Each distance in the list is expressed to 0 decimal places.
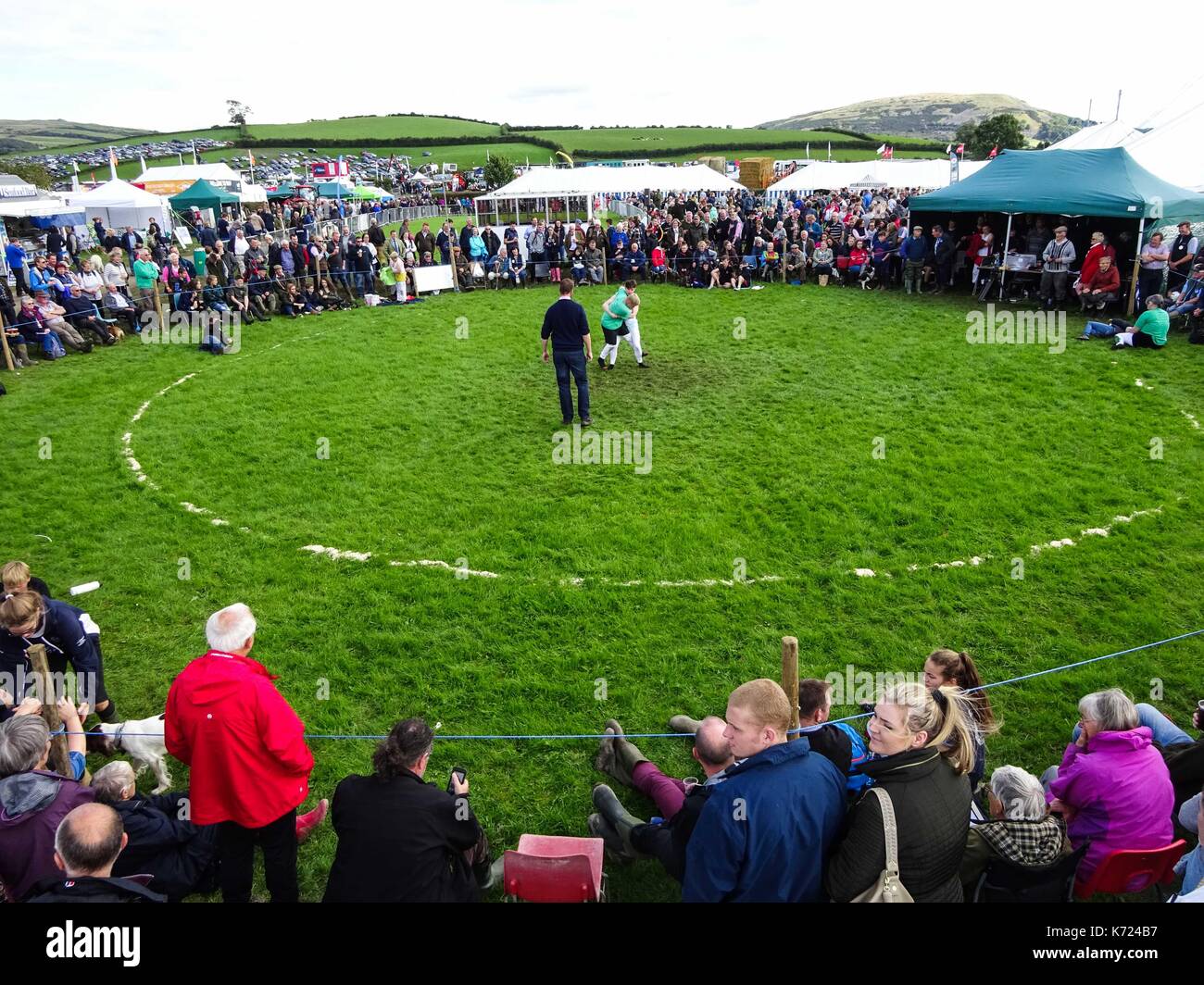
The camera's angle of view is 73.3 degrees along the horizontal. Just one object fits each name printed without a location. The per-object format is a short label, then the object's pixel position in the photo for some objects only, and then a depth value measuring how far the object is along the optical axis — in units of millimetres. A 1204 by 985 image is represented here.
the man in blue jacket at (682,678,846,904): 3086
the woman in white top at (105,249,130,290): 18094
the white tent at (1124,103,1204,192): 17844
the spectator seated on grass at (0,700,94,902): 3822
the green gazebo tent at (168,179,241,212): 34394
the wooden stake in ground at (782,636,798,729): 3836
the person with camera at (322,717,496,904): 3439
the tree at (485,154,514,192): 58031
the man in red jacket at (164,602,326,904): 3938
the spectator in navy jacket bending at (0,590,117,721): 5230
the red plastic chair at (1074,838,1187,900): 3863
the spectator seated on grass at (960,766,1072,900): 3752
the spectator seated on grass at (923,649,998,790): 4961
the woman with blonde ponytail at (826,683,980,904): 3164
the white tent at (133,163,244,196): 40188
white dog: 5398
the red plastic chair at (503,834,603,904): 3865
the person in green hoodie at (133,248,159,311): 18281
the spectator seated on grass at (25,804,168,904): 3115
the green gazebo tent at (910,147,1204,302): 16125
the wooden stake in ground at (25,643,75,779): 4668
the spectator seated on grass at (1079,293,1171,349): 14023
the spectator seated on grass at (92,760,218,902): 4266
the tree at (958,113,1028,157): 69812
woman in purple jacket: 4078
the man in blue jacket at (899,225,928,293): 19359
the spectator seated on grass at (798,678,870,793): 4035
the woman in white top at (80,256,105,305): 17500
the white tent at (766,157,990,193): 35219
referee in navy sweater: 10914
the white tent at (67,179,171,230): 31547
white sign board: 21375
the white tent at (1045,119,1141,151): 20284
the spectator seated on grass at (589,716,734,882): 4000
